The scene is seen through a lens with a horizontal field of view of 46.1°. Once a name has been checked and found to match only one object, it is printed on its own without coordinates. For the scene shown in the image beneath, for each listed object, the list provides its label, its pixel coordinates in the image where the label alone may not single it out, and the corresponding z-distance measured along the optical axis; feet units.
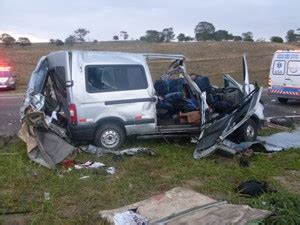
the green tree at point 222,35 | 191.53
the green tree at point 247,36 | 185.78
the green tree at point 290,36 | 180.83
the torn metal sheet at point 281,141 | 23.74
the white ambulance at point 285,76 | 44.04
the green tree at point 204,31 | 188.63
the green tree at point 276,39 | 165.85
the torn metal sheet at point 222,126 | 21.85
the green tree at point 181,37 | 202.48
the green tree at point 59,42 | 160.41
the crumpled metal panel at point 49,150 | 20.37
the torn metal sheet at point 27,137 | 20.85
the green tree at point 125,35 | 215.21
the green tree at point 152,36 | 186.81
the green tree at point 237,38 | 186.05
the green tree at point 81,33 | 199.14
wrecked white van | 22.55
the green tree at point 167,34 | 196.59
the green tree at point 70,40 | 170.77
